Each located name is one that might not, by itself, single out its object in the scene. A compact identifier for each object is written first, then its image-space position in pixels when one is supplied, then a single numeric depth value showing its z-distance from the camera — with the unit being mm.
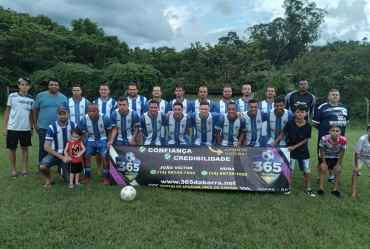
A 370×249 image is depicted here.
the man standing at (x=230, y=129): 5570
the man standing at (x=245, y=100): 6387
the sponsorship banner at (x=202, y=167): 4961
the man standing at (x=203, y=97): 6438
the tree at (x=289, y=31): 42844
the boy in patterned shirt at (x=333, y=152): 4949
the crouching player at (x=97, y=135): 5473
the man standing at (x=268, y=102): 6211
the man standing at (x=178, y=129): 5676
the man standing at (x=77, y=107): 5957
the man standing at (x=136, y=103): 6574
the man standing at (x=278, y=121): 5418
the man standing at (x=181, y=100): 6535
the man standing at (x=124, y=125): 5570
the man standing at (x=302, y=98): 6051
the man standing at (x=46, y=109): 5645
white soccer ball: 4388
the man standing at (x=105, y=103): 6156
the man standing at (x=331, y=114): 5512
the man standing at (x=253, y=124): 5566
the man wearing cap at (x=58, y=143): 5035
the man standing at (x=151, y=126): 5695
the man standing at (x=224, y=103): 6391
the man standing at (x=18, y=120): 5594
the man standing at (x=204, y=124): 5559
